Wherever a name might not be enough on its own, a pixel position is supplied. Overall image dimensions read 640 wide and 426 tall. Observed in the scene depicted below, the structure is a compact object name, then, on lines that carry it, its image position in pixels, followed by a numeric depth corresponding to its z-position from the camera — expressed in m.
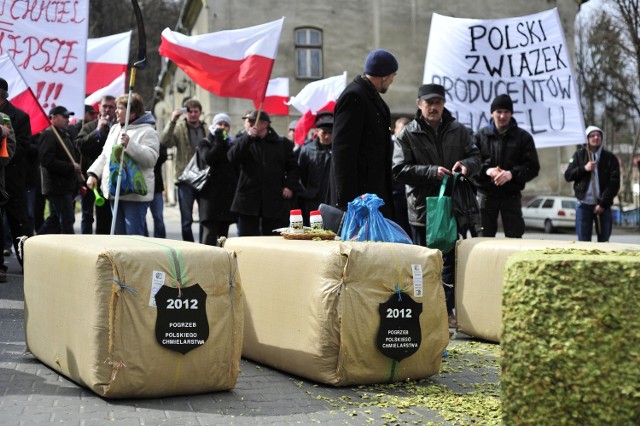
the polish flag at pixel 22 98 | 11.15
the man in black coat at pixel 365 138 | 6.83
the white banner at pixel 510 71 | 11.22
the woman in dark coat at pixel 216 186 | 10.38
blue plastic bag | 6.25
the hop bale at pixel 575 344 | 3.43
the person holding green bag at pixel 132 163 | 8.59
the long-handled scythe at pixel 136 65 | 8.24
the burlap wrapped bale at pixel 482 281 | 7.11
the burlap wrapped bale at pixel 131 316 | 4.93
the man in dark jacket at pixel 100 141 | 10.48
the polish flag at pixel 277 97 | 18.34
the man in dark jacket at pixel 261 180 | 9.74
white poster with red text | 10.33
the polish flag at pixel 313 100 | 16.12
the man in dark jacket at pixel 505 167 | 8.88
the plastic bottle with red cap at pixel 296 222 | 6.36
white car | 33.19
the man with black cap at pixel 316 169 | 10.99
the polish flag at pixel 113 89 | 13.80
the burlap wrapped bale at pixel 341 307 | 5.48
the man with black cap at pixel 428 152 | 7.61
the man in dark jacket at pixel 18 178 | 10.36
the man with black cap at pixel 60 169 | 10.86
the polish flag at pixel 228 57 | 10.77
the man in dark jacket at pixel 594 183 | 11.52
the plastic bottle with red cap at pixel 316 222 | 6.41
